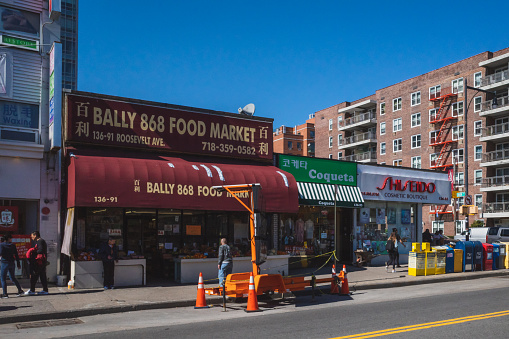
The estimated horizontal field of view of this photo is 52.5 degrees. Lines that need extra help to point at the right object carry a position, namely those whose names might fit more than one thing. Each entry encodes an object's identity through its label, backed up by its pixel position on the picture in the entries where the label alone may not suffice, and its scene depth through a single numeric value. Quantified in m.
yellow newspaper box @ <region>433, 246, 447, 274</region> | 20.58
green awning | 21.17
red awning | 15.43
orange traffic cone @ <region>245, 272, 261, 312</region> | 12.26
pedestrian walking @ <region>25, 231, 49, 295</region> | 14.47
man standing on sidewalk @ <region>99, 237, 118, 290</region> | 15.47
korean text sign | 21.56
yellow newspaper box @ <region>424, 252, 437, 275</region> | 20.16
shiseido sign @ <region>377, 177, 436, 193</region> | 24.58
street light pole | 27.15
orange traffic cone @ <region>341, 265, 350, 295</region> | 15.14
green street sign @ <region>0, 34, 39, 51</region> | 16.62
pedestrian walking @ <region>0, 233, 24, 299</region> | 13.98
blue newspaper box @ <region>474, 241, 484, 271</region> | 21.70
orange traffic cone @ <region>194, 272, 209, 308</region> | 12.83
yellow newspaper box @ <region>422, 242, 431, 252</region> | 20.25
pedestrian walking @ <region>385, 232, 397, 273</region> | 21.12
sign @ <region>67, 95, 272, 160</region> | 16.89
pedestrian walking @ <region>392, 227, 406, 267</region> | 21.60
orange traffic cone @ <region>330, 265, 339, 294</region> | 15.23
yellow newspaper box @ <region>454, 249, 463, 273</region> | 21.22
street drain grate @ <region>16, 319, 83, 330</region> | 10.88
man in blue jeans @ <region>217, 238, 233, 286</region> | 14.45
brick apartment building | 55.12
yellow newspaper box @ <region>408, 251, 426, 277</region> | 19.91
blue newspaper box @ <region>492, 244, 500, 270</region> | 22.47
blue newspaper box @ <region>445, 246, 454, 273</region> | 20.92
